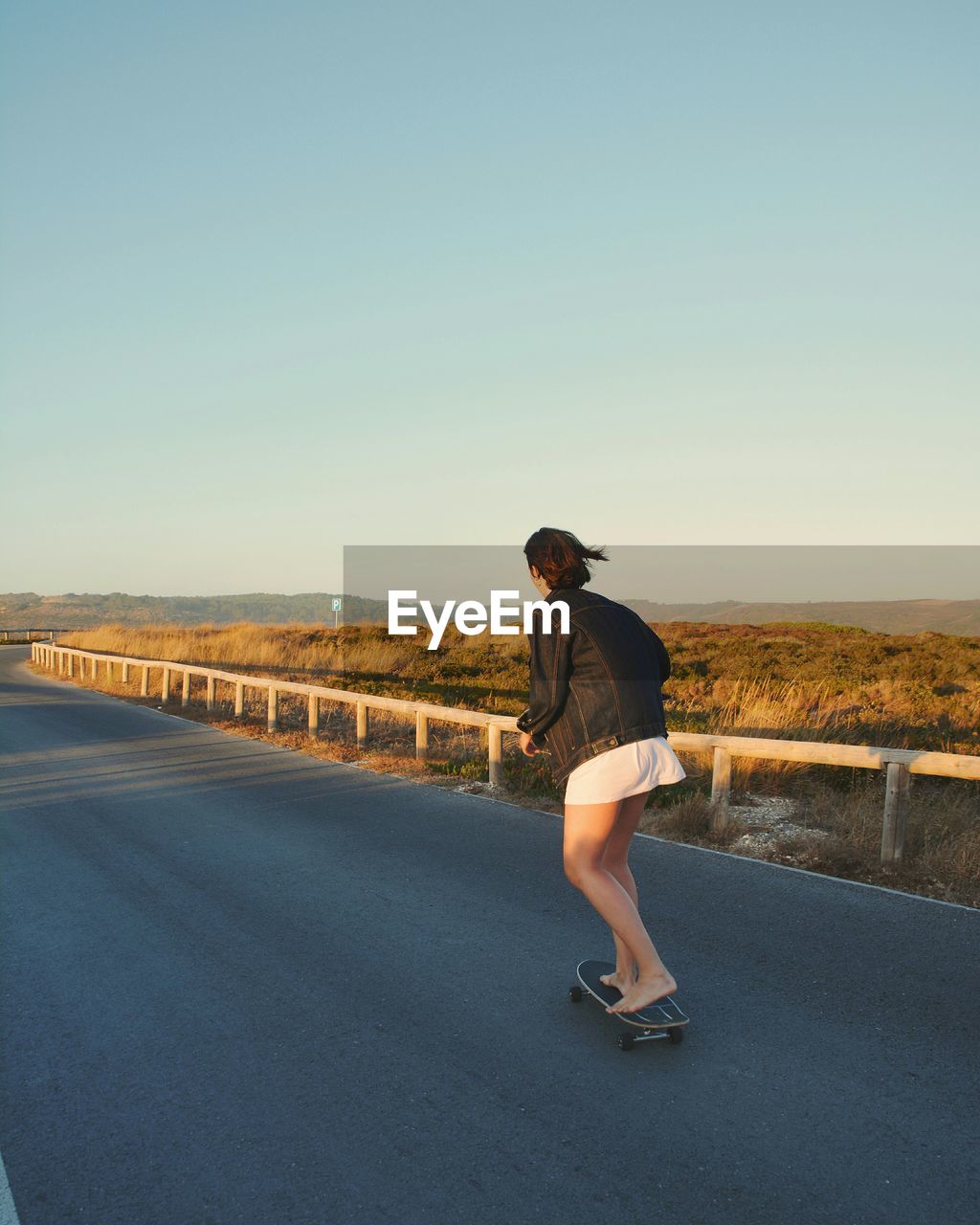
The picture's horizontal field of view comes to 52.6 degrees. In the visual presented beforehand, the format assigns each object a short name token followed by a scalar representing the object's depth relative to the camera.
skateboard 4.03
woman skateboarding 4.14
